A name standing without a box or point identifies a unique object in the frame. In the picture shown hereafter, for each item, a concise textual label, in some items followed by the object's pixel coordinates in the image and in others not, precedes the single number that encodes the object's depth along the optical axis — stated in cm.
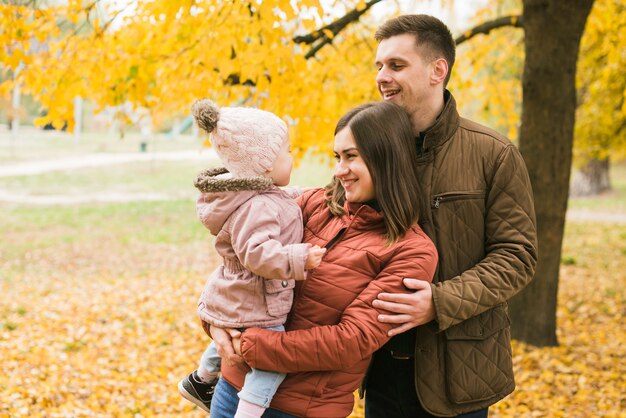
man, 229
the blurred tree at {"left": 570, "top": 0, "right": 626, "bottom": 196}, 849
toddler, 213
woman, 209
